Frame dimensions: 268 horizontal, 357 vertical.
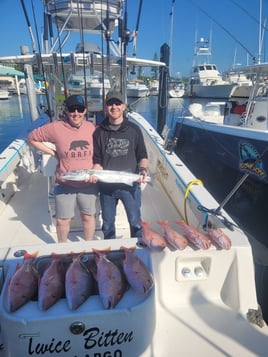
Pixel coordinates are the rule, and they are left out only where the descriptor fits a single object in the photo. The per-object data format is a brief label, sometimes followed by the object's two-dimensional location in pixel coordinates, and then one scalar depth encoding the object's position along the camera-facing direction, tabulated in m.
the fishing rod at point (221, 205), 2.15
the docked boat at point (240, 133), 5.84
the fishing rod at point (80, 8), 4.75
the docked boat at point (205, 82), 31.91
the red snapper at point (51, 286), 1.42
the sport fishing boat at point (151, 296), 1.39
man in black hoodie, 2.42
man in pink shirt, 2.38
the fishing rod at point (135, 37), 4.49
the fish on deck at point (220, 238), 1.89
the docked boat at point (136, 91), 35.00
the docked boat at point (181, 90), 35.79
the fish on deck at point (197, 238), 1.88
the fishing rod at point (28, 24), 3.63
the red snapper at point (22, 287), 1.41
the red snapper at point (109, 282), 1.44
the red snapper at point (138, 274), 1.53
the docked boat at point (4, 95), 34.44
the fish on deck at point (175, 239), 1.89
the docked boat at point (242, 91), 24.29
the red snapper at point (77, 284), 1.43
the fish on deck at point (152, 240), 1.88
